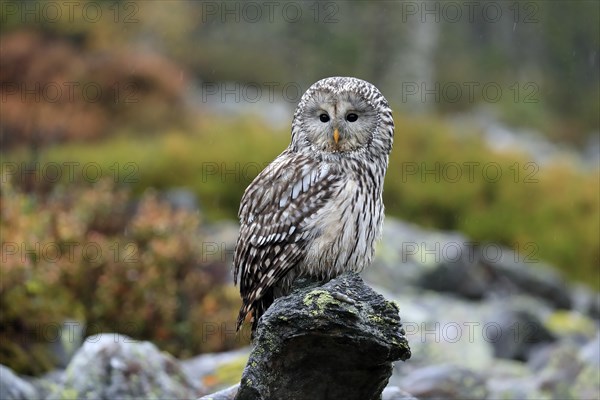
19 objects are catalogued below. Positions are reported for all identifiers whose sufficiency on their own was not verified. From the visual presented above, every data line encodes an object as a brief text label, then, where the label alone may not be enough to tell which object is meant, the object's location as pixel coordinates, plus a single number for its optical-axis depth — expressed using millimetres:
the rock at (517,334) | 17047
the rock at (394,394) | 10316
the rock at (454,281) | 20484
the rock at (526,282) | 21375
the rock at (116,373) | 11352
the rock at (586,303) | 21547
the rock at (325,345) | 8242
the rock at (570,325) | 18625
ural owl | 10016
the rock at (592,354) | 13281
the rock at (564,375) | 13141
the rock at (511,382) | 13180
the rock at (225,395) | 9695
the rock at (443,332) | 16156
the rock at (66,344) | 14945
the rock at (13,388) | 11492
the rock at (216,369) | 12766
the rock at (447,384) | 12711
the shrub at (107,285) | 14867
